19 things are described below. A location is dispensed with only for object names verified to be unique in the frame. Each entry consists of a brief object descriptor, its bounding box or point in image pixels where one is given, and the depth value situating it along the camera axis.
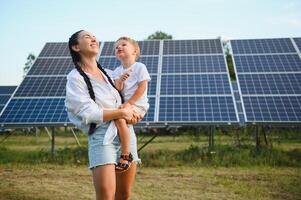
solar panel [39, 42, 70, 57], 14.05
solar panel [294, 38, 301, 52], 13.65
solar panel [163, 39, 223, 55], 13.63
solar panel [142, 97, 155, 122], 10.46
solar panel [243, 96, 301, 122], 10.34
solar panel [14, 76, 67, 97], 12.04
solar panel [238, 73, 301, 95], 11.50
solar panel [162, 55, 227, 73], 12.50
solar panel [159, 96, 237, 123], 10.34
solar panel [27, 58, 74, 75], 13.04
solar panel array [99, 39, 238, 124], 10.53
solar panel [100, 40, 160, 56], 13.77
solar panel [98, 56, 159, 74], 12.70
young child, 3.22
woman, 2.80
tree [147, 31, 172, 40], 57.69
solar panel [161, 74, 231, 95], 11.51
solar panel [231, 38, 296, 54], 13.51
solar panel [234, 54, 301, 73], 12.48
